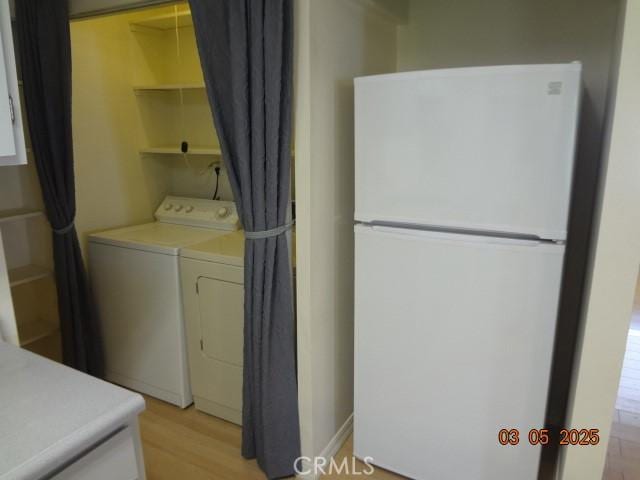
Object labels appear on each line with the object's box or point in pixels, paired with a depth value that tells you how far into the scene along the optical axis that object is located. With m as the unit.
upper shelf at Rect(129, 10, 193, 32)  2.74
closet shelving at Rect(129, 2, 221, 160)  2.85
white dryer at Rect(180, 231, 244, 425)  2.22
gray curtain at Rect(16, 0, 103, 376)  2.22
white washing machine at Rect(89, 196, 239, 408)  2.40
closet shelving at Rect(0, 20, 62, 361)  2.49
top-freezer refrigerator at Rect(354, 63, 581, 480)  1.55
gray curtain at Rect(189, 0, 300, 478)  1.62
